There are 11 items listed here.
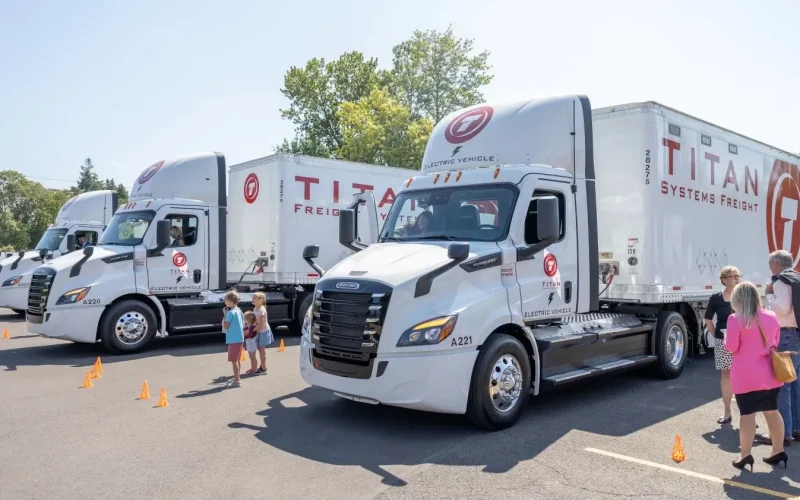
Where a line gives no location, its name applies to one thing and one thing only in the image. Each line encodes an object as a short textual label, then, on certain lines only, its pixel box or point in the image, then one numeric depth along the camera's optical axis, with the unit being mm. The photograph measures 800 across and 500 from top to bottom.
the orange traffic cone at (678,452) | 5484
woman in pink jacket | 5184
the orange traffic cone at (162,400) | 7461
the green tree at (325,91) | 46906
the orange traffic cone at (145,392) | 7855
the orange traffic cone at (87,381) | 8594
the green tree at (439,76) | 40938
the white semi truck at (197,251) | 11227
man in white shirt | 5876
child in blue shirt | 8628
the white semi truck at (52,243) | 17547
